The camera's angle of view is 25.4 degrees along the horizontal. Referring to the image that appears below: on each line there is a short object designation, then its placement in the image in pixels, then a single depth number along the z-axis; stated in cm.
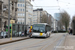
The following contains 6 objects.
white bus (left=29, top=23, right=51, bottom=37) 2764
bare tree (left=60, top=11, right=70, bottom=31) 8942
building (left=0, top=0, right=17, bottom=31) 3764
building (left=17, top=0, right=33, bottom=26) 9200
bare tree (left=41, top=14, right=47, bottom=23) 7451
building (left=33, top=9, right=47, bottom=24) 13112
